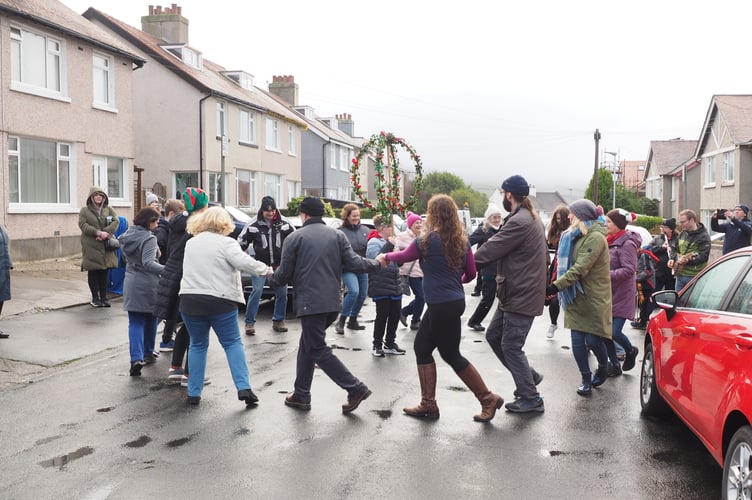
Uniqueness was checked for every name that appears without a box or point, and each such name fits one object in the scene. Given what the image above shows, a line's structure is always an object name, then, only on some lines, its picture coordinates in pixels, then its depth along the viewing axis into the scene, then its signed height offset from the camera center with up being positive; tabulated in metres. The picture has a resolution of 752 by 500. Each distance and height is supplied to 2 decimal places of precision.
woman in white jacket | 6.39 -0.65
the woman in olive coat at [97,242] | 12.20 -0.40
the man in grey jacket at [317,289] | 6.33 -0.62
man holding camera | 12.19 -0.21
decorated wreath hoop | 8.70 +0.56
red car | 3.81 -0.92
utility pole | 53.91 +4.24
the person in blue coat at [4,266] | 9.12 -0.59
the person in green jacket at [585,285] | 6.89 -0.66
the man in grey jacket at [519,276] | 6.29 -0.52
